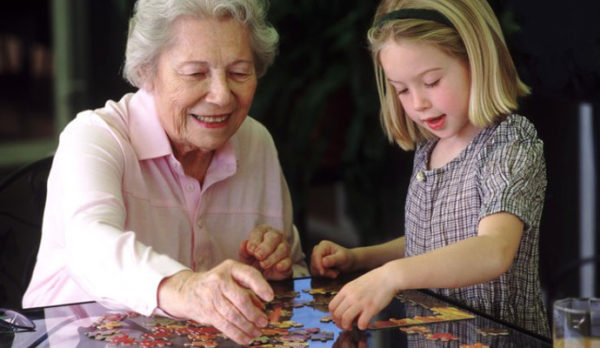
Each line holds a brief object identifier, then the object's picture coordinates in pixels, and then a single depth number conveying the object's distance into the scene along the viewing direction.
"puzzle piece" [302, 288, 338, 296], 1.95
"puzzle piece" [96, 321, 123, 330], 1.79
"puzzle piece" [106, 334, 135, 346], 1.73
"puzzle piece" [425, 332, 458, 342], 1.72
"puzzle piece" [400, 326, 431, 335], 1.75
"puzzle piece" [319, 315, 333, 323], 1.80
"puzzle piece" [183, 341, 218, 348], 1.71
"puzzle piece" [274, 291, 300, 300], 1.93
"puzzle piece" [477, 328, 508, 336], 1.74
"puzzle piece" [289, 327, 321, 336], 1.75
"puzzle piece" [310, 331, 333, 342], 1.73
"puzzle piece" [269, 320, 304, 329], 1.78
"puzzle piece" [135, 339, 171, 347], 1.72
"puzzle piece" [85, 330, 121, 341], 1.75
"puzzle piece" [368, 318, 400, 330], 1.77
